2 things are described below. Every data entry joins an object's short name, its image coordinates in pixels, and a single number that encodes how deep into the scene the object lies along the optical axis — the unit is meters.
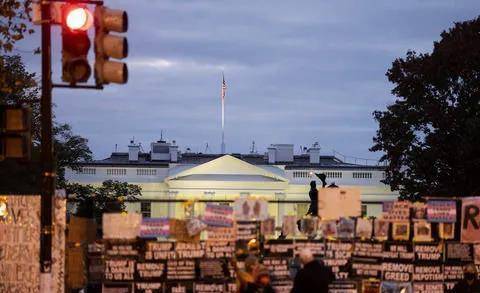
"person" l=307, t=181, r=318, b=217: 28.70
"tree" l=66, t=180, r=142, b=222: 76.12
